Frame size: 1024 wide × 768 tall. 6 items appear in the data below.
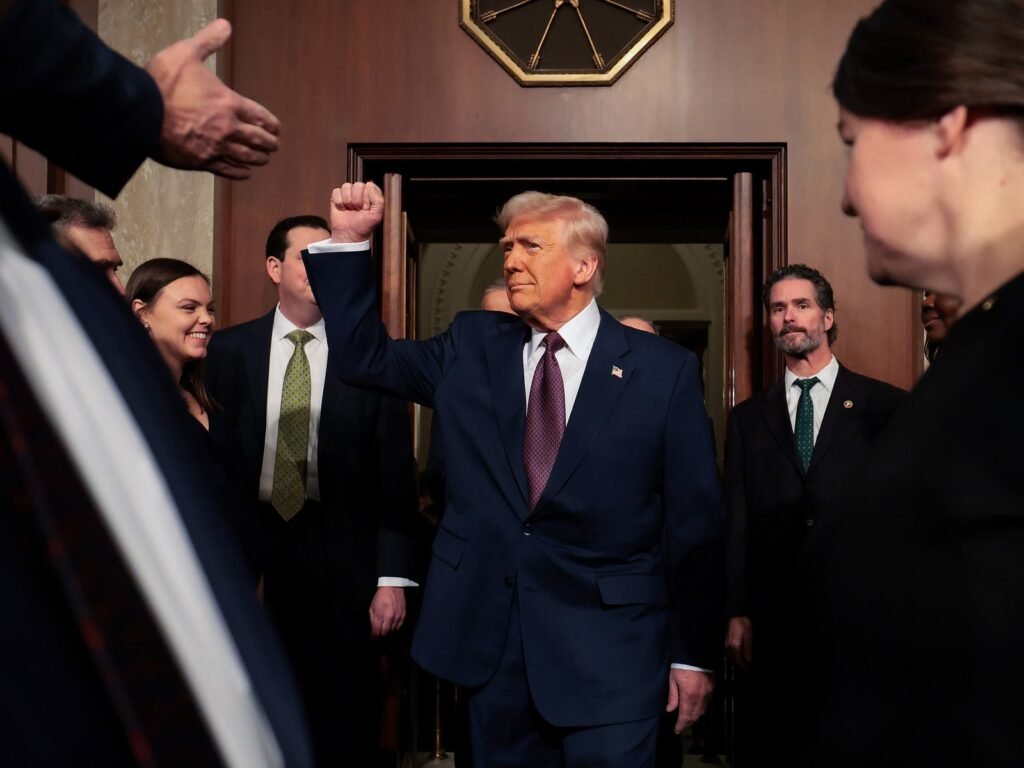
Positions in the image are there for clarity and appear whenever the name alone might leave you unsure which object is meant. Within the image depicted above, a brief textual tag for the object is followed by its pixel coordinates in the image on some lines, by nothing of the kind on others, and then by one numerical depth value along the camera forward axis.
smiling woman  3.15
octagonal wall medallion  4.06
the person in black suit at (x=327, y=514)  3.28
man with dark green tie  3.50
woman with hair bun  0.89
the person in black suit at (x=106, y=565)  0.45
